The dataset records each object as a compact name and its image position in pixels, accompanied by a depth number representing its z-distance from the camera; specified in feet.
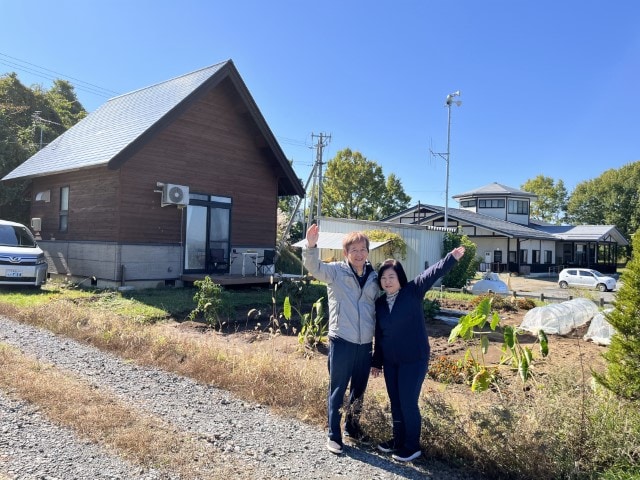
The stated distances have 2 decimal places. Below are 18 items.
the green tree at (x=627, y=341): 13.66
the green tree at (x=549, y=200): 226.79
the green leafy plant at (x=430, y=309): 35.22
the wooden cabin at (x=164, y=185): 43.34
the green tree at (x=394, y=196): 151.33
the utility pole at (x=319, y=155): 107.31
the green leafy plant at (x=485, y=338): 13.71
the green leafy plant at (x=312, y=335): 23.42
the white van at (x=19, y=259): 38.63
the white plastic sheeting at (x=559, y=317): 32.50
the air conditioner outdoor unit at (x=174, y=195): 44.42
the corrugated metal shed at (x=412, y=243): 75.77
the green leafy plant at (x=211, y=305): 29.96
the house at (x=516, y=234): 118.42
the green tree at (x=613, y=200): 168.76
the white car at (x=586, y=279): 93.86
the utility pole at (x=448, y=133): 92.63
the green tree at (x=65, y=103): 102.94
